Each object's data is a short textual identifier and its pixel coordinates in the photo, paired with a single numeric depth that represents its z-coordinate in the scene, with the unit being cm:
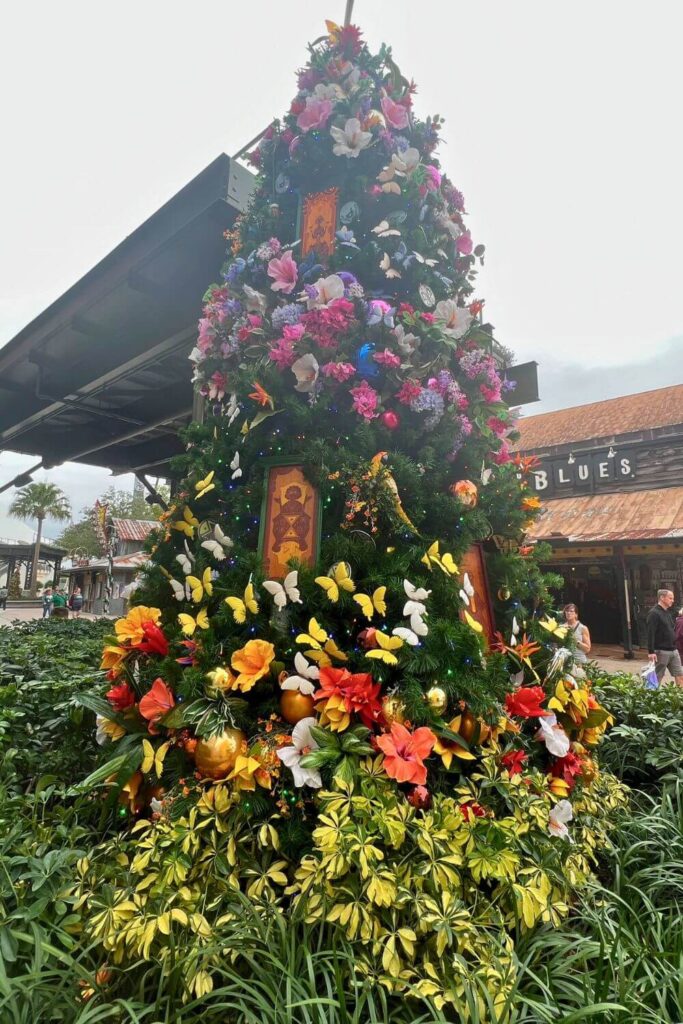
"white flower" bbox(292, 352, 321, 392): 199
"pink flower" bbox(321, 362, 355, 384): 195
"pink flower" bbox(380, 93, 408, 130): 223
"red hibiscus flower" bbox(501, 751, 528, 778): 168
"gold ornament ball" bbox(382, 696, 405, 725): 152
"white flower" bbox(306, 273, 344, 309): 201
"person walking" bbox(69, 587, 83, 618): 2058
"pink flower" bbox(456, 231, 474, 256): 240
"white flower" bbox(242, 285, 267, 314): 220
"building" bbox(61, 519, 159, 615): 2382
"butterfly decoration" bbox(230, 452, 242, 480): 202
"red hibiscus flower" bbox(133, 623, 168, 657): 188
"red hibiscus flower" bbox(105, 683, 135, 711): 183
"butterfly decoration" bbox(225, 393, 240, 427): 216
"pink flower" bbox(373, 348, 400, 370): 199
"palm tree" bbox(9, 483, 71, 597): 4550
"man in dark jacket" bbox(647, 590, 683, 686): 632
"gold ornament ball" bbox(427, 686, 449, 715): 154
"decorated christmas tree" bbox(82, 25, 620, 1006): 130
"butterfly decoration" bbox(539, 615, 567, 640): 216
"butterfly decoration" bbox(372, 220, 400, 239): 211
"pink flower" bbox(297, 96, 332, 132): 224
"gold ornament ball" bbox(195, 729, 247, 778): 147
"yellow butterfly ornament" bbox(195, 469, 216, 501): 203
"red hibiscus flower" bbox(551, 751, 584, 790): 185
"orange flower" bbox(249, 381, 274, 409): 199
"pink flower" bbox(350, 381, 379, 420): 193
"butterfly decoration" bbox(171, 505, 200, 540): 209
